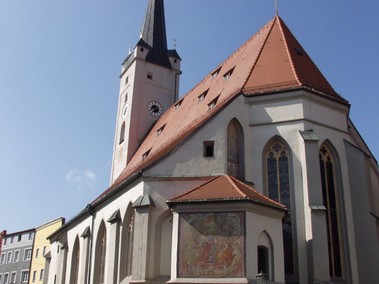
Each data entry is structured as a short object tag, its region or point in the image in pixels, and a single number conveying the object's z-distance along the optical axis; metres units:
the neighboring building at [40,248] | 41.69
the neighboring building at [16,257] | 45.06
